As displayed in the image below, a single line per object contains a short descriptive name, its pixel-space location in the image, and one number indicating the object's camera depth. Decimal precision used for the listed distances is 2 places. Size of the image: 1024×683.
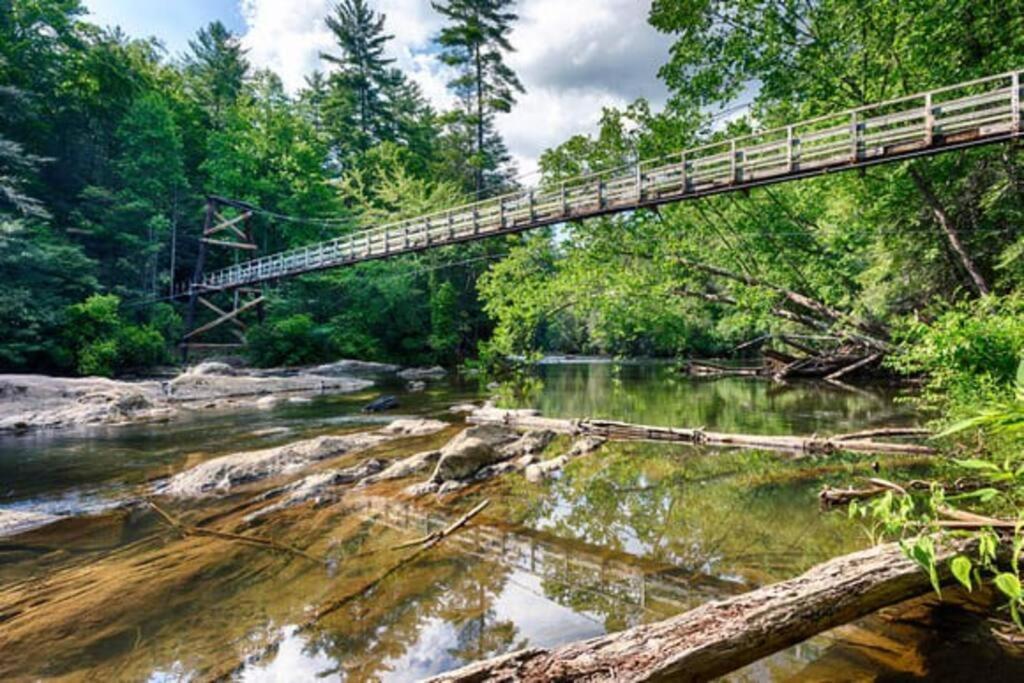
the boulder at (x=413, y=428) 8.34
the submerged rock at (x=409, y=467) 5.82
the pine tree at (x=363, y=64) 35.50
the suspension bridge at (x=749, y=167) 6.90
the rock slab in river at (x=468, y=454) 5.61
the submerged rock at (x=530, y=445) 6.76
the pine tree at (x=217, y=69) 34.79
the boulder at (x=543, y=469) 5.68
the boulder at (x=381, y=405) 11.54
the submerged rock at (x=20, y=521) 4.50
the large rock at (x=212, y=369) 16.38
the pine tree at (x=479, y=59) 28.25
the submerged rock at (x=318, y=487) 5.02
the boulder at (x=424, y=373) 21.30
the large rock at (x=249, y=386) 14.04
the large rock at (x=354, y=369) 20.29
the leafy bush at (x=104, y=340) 15.41
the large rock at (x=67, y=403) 10.14
